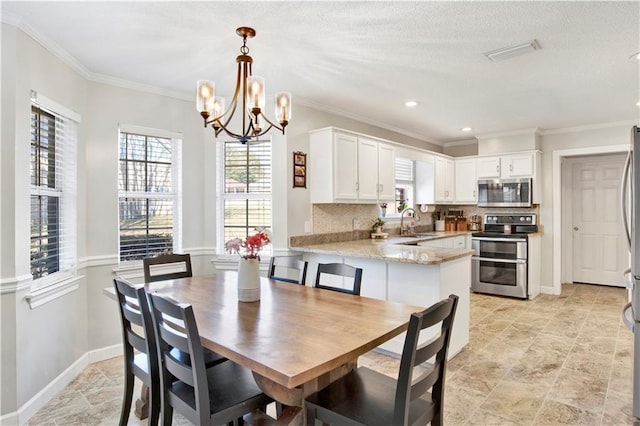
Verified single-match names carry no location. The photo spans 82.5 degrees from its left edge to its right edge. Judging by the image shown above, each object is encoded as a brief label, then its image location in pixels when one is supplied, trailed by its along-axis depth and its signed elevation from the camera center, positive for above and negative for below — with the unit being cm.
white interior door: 593 -16
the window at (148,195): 343 +19
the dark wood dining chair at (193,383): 143 -79
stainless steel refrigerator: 222 -27
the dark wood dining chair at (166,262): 272 -37
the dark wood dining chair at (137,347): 176 -68
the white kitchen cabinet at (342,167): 396 +53
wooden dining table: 131 -51
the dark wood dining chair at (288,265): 255 -37
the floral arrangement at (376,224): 493 -14
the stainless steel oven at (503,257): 520 -64
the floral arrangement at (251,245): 209 -18
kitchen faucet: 550 -21
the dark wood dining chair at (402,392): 130 -77
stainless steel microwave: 547 +32
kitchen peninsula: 297 -52
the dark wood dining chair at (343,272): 226 -37
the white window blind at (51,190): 261 +19
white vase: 212 -39
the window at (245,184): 392 +33
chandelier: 216 +71
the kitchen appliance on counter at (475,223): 618 -17
